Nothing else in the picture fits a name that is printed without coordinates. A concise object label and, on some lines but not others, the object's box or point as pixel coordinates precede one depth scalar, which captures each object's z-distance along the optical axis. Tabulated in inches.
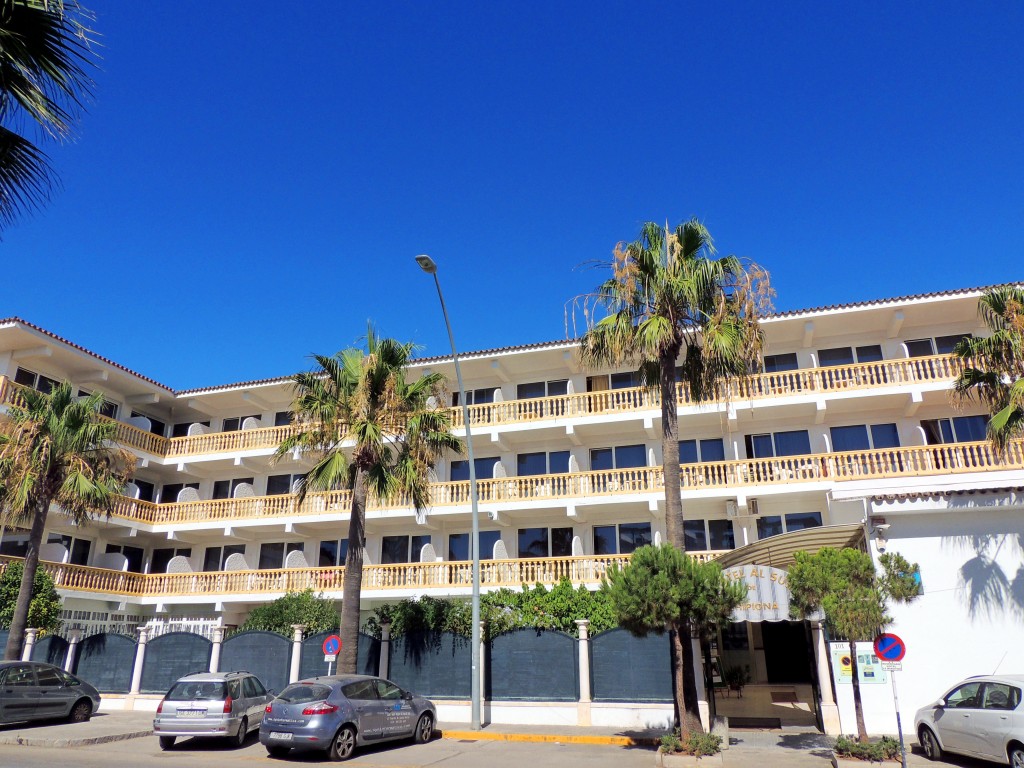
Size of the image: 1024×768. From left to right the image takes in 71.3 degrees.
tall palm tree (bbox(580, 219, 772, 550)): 613.9
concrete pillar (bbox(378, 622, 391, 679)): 800.3
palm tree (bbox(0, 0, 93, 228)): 262.2
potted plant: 871.7
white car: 438.6
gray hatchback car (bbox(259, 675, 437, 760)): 538.0
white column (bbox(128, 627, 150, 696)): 874.1
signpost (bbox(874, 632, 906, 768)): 470.9
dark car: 669.9
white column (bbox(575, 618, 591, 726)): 718.5
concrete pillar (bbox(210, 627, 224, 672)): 848.9
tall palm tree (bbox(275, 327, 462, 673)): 717.3
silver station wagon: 596.7
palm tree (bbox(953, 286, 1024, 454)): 589.0
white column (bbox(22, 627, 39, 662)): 875.1
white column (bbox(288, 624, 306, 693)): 814.5
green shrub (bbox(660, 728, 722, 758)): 515.8
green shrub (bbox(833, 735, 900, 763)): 493.4
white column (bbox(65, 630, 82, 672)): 898.1
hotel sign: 566.3
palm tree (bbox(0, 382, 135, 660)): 807.7
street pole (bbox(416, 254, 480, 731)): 682.8
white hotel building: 900.6
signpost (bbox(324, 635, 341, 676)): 687.1
